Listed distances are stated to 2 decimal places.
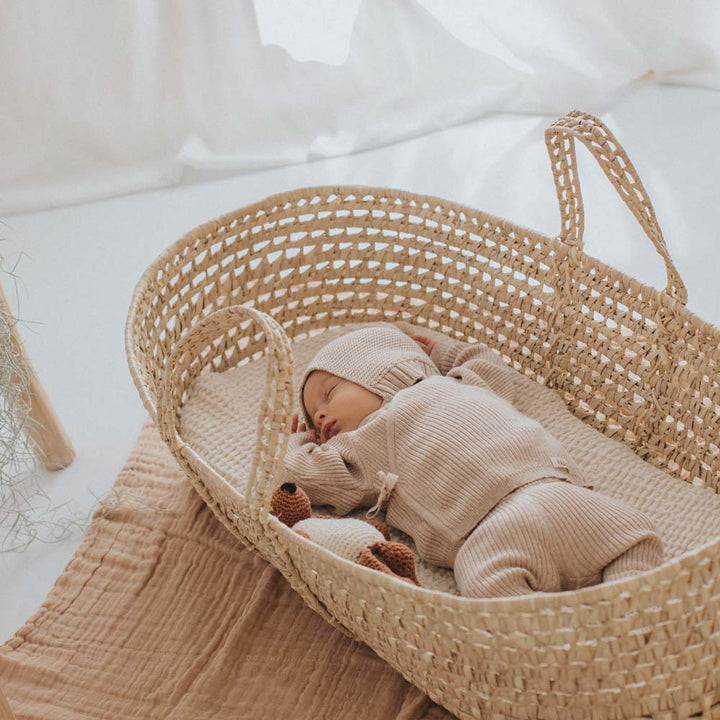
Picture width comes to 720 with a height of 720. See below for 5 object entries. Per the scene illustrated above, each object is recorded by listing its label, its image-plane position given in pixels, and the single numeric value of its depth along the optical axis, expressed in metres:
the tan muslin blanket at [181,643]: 1.33
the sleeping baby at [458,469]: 1.21
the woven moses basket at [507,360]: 0.97
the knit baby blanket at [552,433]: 1.34
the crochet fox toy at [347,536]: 1.26
